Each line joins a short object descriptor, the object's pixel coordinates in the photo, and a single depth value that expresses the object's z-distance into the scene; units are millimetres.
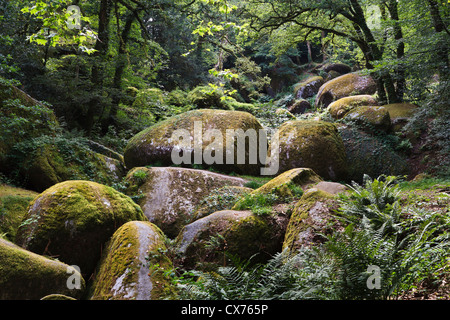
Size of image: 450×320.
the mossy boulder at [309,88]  23766
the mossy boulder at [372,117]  10242
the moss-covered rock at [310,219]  4219
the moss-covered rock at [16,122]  5918
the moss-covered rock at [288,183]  5898
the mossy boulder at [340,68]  25453
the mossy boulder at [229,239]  4758
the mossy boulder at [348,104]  12851
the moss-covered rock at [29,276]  3250
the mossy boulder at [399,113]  10539
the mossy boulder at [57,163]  6418
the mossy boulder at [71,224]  4324
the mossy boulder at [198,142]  8883
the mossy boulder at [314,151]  8930
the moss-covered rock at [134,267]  3324
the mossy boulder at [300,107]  20859
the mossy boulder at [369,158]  9351
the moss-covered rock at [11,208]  4629
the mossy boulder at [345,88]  16234
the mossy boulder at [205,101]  14110
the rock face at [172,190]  6961
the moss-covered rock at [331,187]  5754
